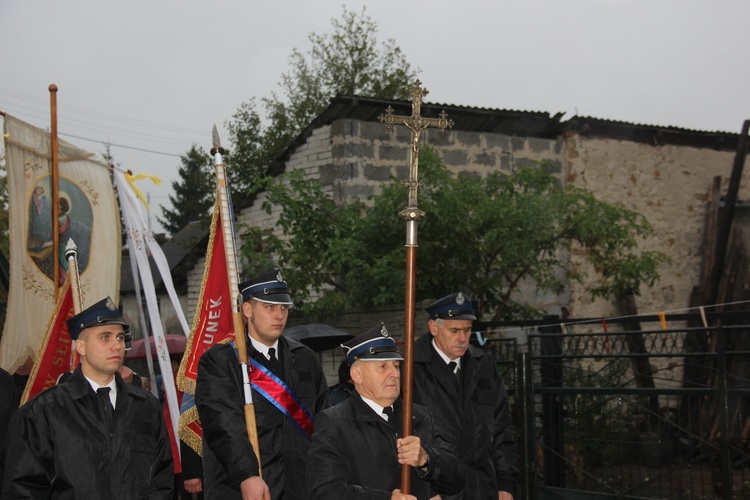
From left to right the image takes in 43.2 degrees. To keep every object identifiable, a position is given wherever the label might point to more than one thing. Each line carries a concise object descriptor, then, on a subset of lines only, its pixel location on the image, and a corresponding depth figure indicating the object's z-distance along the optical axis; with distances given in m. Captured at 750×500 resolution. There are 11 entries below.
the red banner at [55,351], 6.57
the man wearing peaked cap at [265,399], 5.27
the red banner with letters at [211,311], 6.02
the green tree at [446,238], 11.52
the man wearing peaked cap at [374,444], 4.09
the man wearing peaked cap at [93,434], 4.83
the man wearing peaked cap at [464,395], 6.04
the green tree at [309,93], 19.08
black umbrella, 10.06
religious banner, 7.95
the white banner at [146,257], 7.45
